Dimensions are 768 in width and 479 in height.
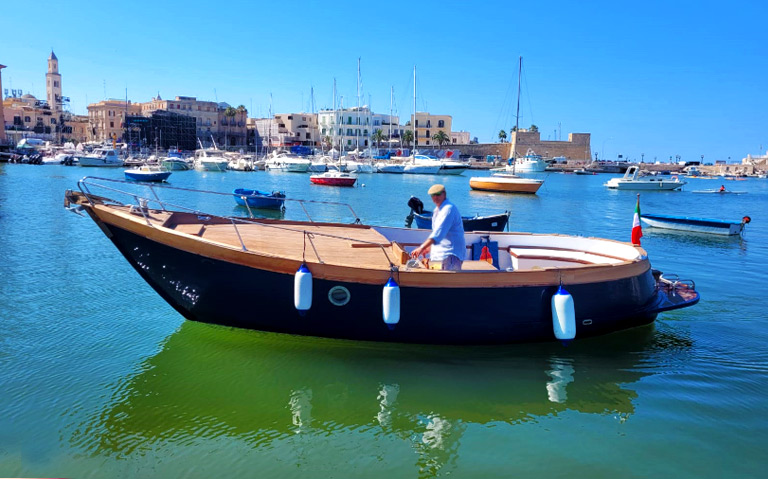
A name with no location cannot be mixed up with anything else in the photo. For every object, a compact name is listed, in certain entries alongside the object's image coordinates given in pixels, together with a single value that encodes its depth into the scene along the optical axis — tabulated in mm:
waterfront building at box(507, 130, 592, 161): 129663
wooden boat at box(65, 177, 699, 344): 7328
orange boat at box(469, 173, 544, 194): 50344
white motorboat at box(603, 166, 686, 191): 58625
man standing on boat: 7655
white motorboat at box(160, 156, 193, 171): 79456
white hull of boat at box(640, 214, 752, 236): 24156
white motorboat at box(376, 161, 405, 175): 85688
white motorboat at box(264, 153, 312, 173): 78750
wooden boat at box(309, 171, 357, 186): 53594
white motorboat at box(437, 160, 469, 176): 86856
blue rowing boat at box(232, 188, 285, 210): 30472
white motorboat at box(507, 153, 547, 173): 89438
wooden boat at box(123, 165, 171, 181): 49688
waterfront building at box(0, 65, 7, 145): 89438
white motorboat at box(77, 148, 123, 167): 78625
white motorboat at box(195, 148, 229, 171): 79562
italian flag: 12633
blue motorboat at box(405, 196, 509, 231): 18522
